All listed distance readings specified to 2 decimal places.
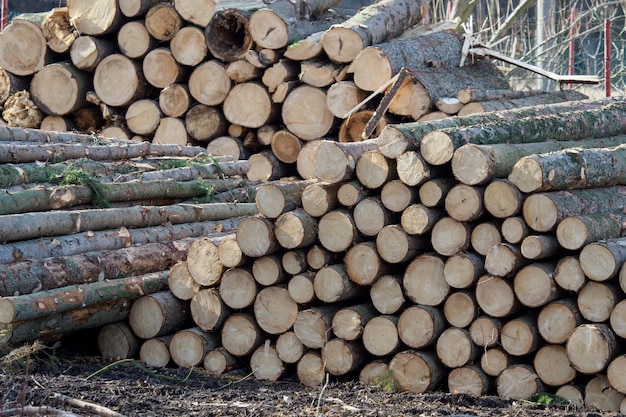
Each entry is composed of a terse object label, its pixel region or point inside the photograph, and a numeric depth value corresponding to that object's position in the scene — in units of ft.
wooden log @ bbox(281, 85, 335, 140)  64.34
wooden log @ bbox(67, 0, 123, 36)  65.82
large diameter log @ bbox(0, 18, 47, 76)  68.13
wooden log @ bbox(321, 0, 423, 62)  63.00
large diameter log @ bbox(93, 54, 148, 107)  66.85
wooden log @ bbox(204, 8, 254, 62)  65.16
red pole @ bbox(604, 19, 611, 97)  81.97
